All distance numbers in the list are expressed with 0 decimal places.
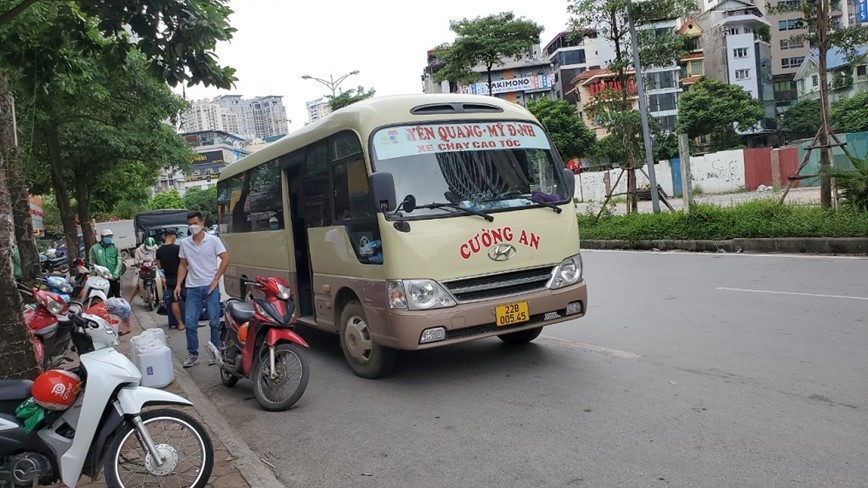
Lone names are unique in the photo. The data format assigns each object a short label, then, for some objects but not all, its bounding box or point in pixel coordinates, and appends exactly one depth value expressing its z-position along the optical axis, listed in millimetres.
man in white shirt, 7703
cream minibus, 5758
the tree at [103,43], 5355
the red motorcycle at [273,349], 5688
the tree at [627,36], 18344
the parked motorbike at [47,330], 6689
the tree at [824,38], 14039
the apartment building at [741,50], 70938
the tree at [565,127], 60281
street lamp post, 38378
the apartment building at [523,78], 83562
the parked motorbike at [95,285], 9555
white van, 45859
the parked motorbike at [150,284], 14916
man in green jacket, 12477
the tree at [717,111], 58094
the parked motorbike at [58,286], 8320
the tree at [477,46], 33062
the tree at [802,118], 63625
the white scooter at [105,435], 3637
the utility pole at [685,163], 17047
